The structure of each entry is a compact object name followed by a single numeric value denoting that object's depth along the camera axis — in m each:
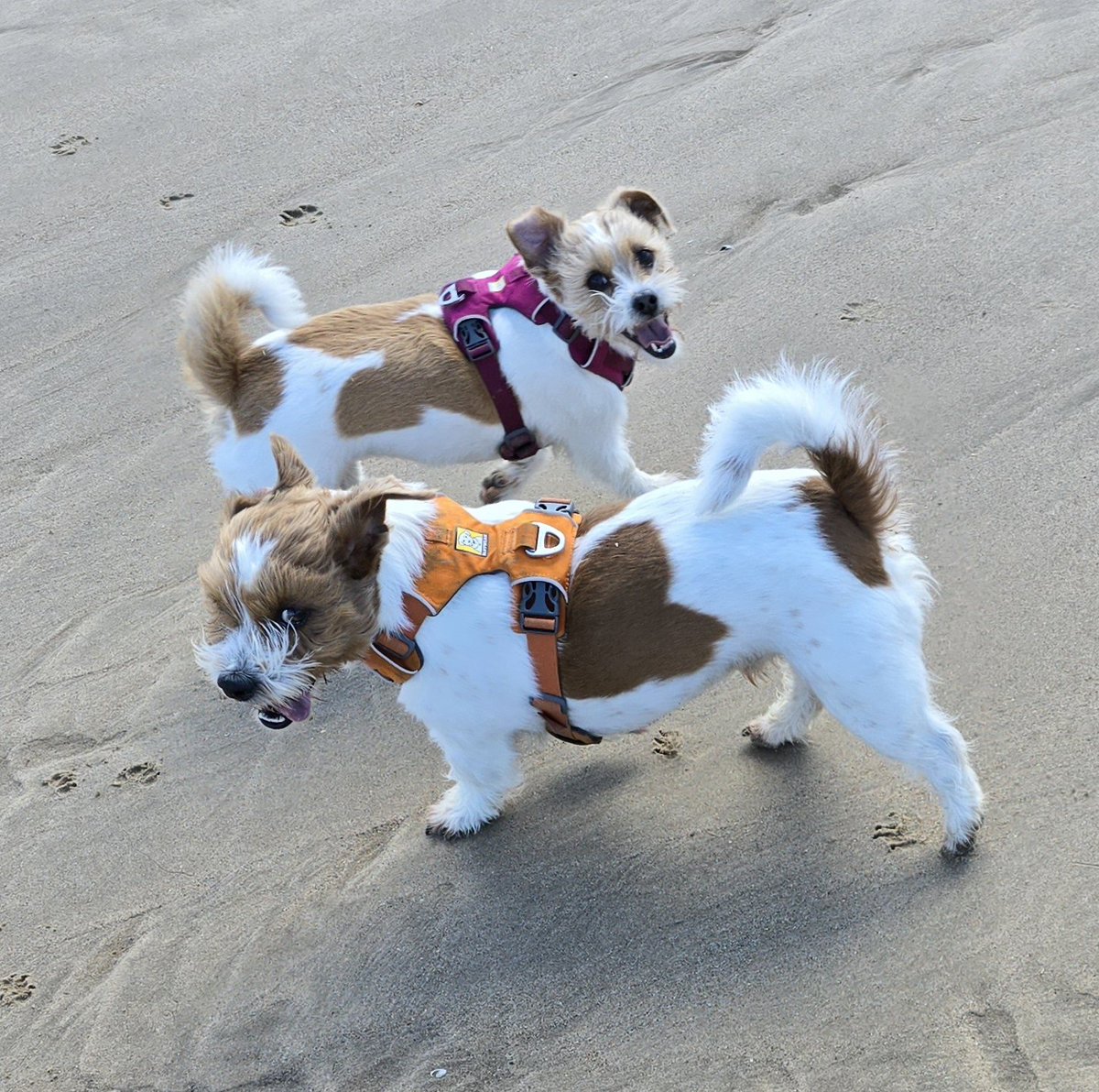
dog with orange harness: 2.67
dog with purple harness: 3.79
